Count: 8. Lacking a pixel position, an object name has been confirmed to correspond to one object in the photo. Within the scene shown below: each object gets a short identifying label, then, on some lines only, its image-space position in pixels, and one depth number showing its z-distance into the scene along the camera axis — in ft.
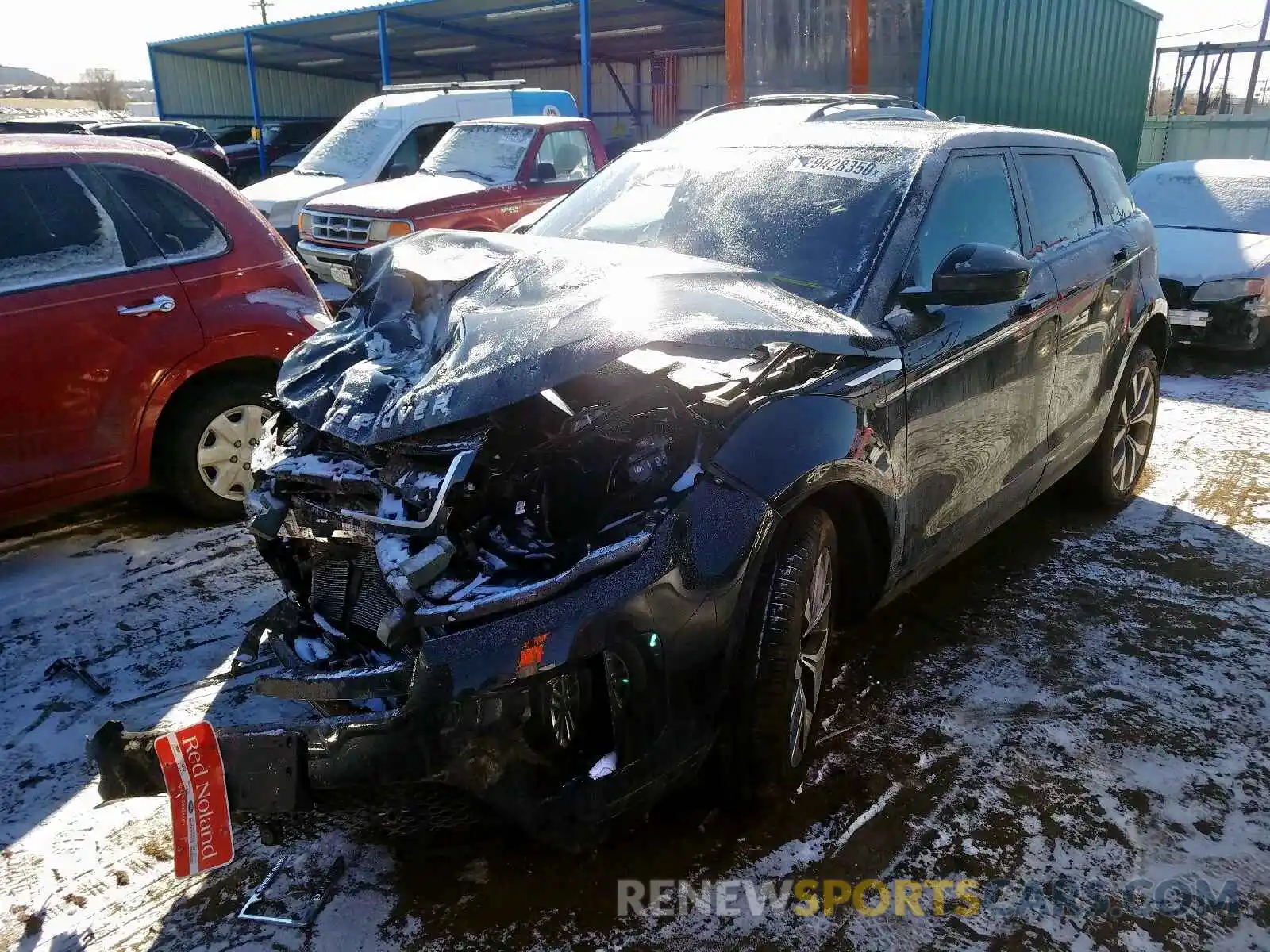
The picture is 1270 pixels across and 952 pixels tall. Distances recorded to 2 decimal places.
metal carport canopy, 58.65
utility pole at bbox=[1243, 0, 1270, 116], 60.49
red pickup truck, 28.14
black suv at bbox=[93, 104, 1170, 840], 6.70
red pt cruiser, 12.71
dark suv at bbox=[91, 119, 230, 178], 50.72
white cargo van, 34.73
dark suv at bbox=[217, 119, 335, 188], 62.49
